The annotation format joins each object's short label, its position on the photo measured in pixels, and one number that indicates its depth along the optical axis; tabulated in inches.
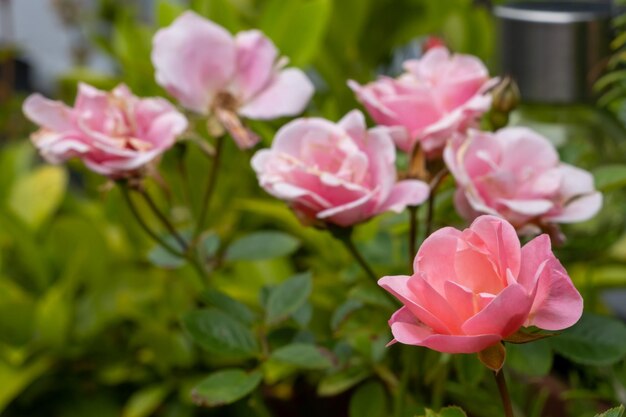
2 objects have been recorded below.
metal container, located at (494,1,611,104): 32.3
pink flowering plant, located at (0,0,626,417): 21.0
